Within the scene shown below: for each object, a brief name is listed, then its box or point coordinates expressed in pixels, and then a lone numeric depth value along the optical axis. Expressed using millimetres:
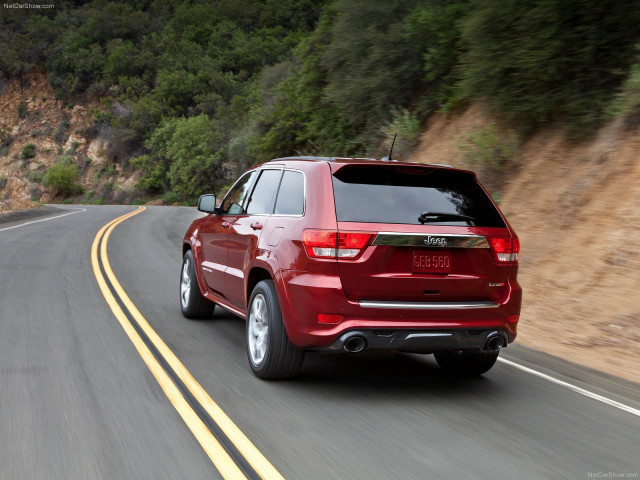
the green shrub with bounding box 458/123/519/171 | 13344
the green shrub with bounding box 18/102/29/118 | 71250
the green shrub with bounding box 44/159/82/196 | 63344
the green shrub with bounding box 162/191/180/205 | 58794
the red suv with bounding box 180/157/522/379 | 5023
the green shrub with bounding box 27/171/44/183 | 65938
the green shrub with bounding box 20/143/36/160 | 68500
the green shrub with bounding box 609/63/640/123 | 10555
